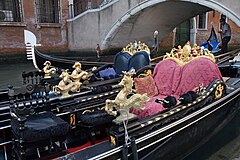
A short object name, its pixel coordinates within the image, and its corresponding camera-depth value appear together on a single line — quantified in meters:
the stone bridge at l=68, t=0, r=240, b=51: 5.78
